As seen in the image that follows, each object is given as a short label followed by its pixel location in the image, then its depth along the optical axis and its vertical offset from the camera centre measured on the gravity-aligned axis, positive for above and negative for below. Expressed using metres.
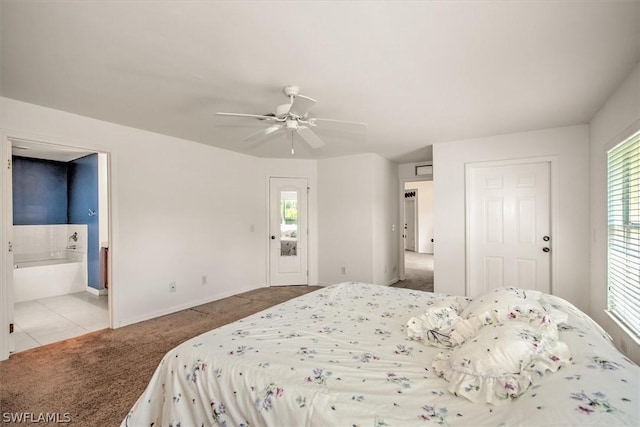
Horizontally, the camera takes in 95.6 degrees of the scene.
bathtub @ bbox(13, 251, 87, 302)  4.48 -1.01
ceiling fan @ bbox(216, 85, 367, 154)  2.30 +0.78
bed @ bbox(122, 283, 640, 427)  0.97 -0.70
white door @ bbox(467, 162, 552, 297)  3.76 -0.22
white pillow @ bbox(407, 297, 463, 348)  1.54 -0.64
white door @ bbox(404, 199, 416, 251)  10.34 -0.46
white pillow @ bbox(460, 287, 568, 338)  1.42 -0.53
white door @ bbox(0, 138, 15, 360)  2.68 -0.52
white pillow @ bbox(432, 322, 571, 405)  1.06 -0.59
